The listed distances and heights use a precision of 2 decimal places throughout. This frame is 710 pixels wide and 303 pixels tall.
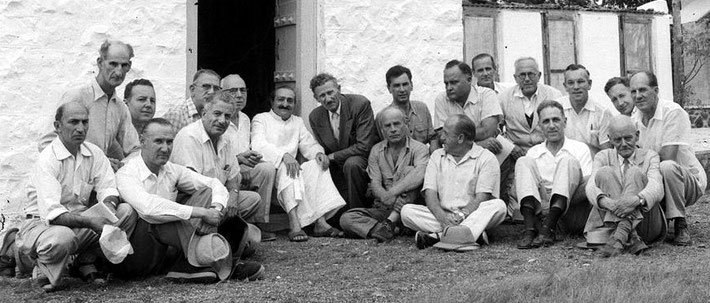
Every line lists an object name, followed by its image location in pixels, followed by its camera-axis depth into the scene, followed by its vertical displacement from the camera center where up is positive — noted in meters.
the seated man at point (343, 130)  7.20 +0.39
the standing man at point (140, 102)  6.52 +0.55
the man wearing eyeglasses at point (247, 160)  6.82 +0.16
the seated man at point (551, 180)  6.45 -0.01
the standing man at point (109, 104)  6.09 +0.51
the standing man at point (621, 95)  7.22 +0.62
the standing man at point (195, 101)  6.80 +0.58
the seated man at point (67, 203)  5.11 -0.10
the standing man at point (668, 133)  6.46 +0.30
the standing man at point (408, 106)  7.39 +0.57
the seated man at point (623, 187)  6.07 -0.06
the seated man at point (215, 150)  6.00 +0.21
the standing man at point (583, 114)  7.11 +0.47
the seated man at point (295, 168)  6.95 +0.10
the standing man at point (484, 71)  7.76 +0.87
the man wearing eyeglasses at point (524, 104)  7.38 +0.58
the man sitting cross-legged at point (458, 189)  6.47 -0.06
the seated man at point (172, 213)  5.31 -0.17
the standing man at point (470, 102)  7.25 +0.59
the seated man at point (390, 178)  6.85 +0.02
